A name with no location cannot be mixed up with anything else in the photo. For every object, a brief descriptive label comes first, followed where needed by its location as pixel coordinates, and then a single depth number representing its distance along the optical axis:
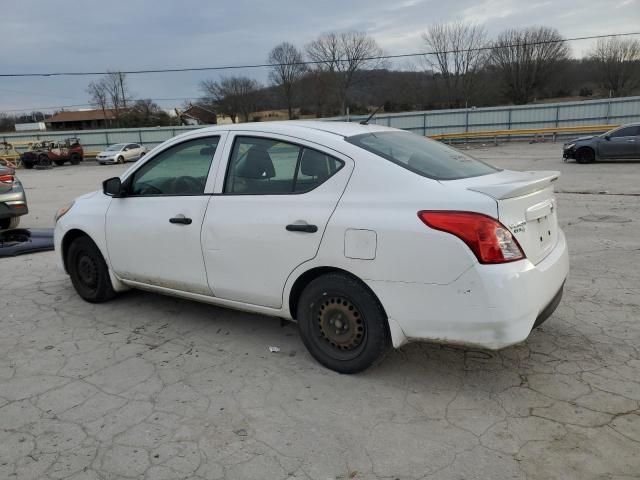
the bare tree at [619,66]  57.44
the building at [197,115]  67.12
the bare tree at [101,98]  66.69
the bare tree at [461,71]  60.84
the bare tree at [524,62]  62.38
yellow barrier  29.22
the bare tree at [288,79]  61.90
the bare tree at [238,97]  63.59
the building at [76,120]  81.76
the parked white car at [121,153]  33.41
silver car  8.49
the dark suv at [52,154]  33.19
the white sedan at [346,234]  2.76
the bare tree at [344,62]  62.22
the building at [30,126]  76.25
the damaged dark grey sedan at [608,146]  16.92
